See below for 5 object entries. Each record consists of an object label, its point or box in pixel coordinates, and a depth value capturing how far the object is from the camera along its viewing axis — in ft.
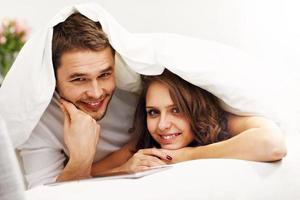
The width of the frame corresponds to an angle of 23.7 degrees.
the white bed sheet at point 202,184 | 4.58
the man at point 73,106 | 5.61
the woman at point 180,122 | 5.66
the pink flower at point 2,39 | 6.20
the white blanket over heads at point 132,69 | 5.52
